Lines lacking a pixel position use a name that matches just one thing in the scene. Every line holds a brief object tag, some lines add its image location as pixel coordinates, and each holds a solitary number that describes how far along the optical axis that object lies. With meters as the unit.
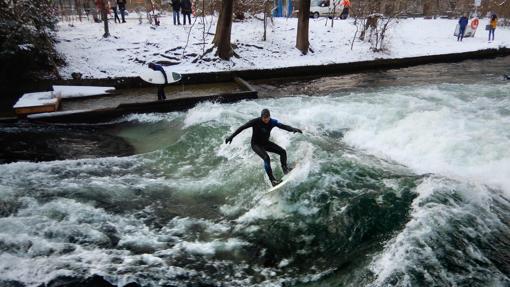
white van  29.86
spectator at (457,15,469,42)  25.03
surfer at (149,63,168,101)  13.34
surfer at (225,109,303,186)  8.34
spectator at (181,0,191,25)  22.78
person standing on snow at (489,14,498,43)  24.93
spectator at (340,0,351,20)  30.08
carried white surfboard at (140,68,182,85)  13.27
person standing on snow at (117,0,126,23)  22.39
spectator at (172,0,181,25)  22.73
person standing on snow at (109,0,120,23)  22.44
